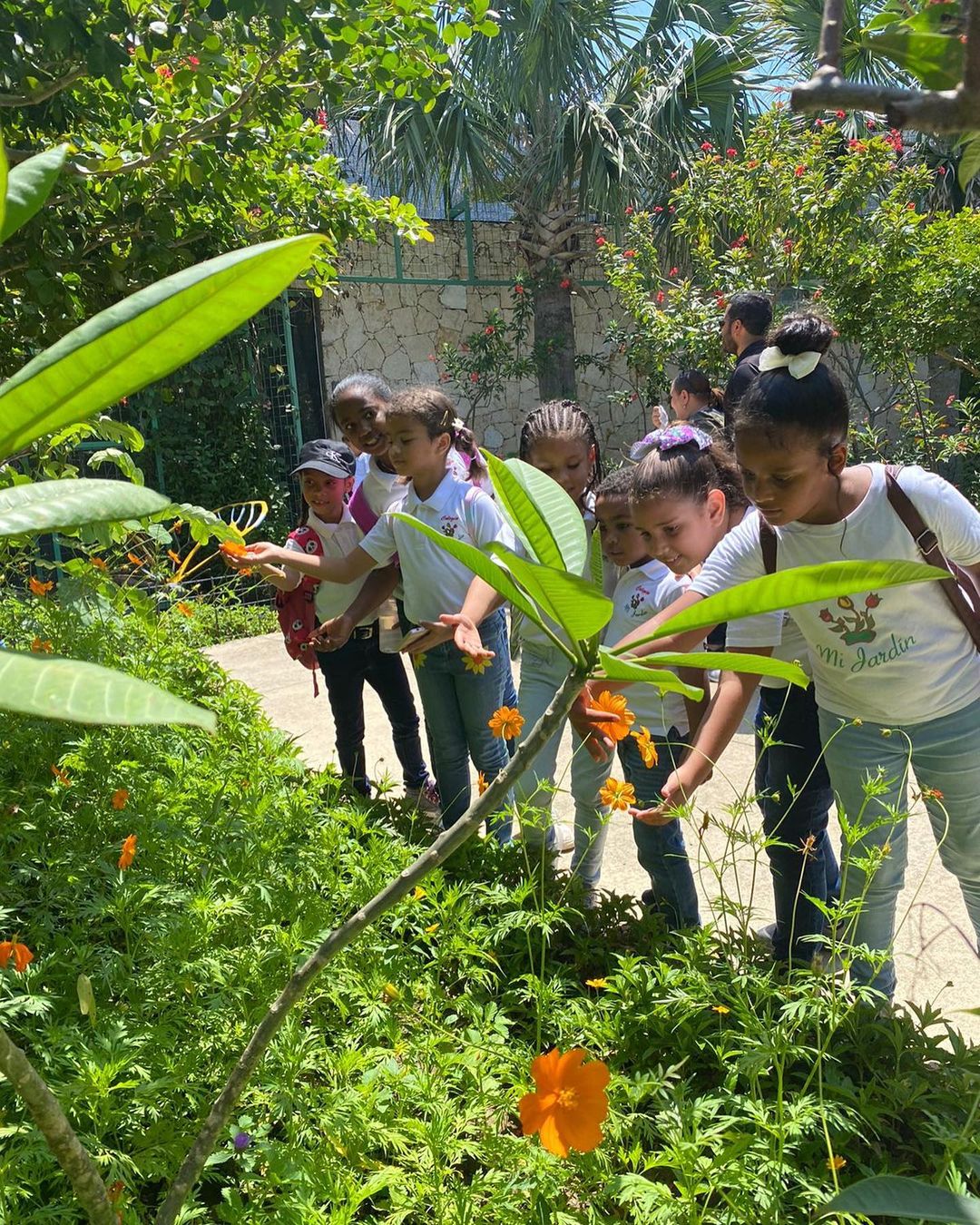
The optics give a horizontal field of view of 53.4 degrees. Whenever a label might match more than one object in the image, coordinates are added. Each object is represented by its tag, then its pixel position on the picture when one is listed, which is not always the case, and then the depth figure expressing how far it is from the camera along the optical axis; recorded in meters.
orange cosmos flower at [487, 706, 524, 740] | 1.84
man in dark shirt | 4.39
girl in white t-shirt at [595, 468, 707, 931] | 2.34
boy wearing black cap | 3.37
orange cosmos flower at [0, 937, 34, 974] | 1.27
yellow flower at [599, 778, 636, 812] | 1.68
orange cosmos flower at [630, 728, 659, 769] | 1.68
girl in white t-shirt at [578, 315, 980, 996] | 1.81
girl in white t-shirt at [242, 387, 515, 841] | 2.80
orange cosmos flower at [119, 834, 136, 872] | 1.46
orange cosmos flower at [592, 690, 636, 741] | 1.62
